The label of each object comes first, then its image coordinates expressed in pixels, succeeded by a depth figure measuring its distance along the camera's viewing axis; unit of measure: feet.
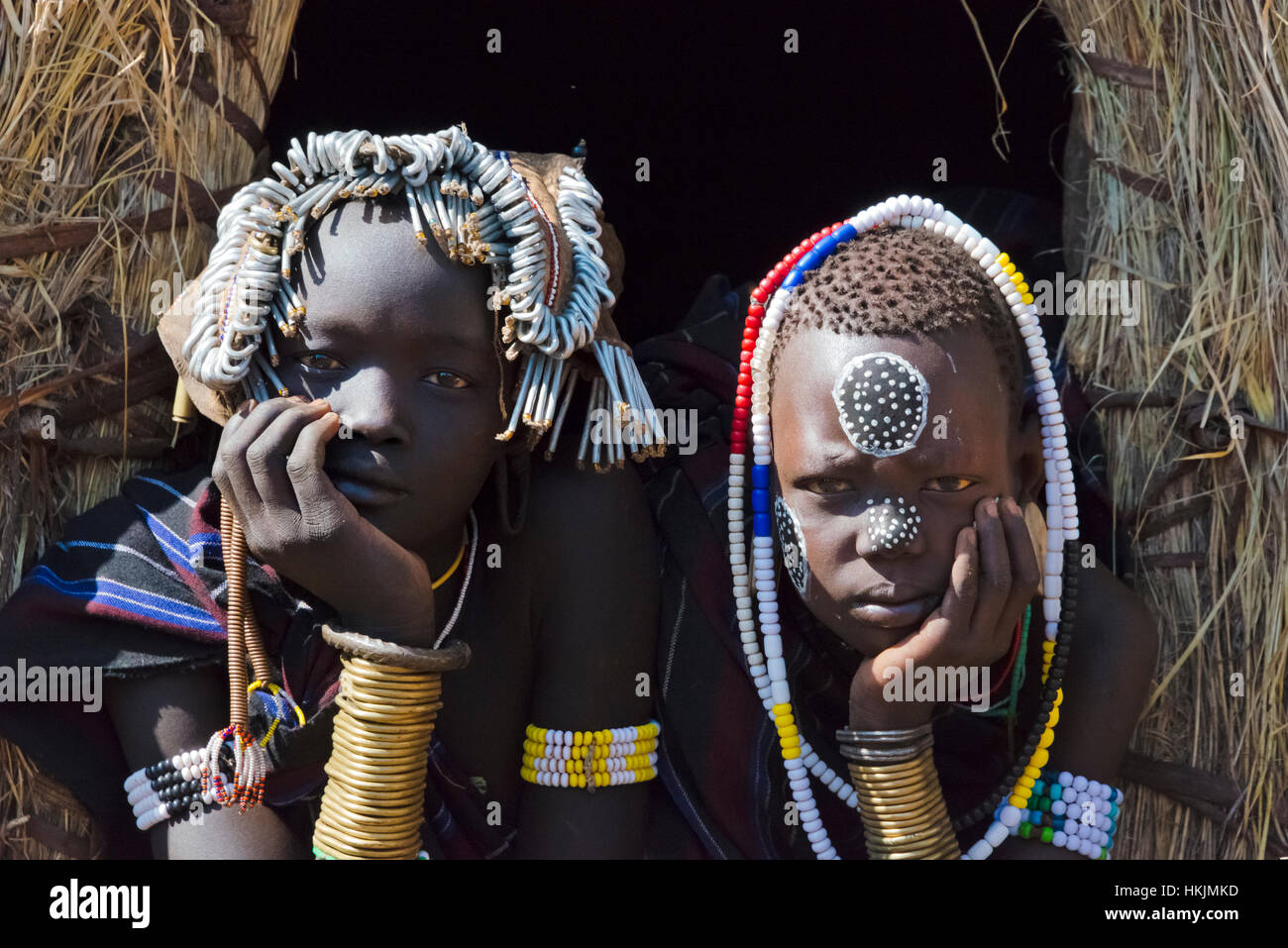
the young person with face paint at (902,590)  6.70
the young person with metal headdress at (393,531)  6.65
